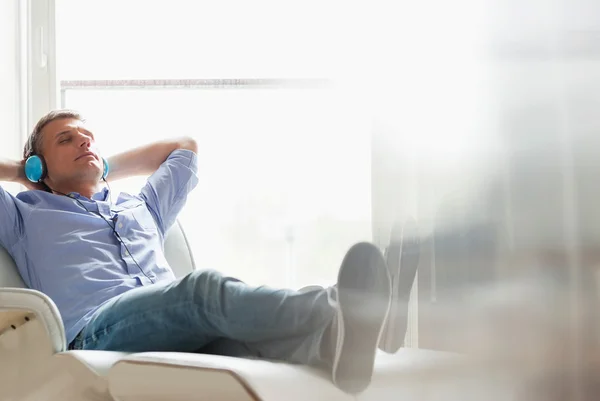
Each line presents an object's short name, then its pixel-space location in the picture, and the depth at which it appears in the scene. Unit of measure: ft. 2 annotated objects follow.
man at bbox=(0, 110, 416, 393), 10.31
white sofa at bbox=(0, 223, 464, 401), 9.67
